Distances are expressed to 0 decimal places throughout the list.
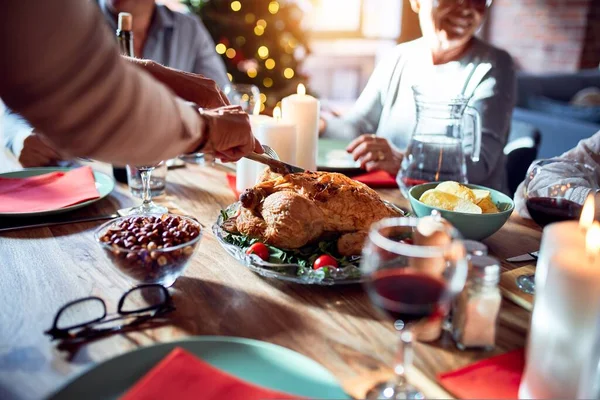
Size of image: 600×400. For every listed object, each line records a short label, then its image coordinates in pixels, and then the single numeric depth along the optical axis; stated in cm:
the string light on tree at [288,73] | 395
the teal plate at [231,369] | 71
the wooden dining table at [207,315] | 79
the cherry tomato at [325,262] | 102
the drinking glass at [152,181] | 148
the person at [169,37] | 247
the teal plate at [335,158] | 174
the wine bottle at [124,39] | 157
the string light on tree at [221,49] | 379
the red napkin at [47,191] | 134
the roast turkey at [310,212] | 108
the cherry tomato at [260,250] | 105
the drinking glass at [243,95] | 202
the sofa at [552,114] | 347
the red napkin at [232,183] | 152
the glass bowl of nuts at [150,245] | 93
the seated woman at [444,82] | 200
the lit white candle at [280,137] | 152
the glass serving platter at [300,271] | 98
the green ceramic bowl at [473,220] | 115
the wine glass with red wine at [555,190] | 106
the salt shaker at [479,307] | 82
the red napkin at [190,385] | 69
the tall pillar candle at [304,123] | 162
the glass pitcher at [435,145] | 148
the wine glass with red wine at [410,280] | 66
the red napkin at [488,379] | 74
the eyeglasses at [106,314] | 84
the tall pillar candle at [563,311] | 65
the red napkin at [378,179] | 165
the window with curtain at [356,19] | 570
